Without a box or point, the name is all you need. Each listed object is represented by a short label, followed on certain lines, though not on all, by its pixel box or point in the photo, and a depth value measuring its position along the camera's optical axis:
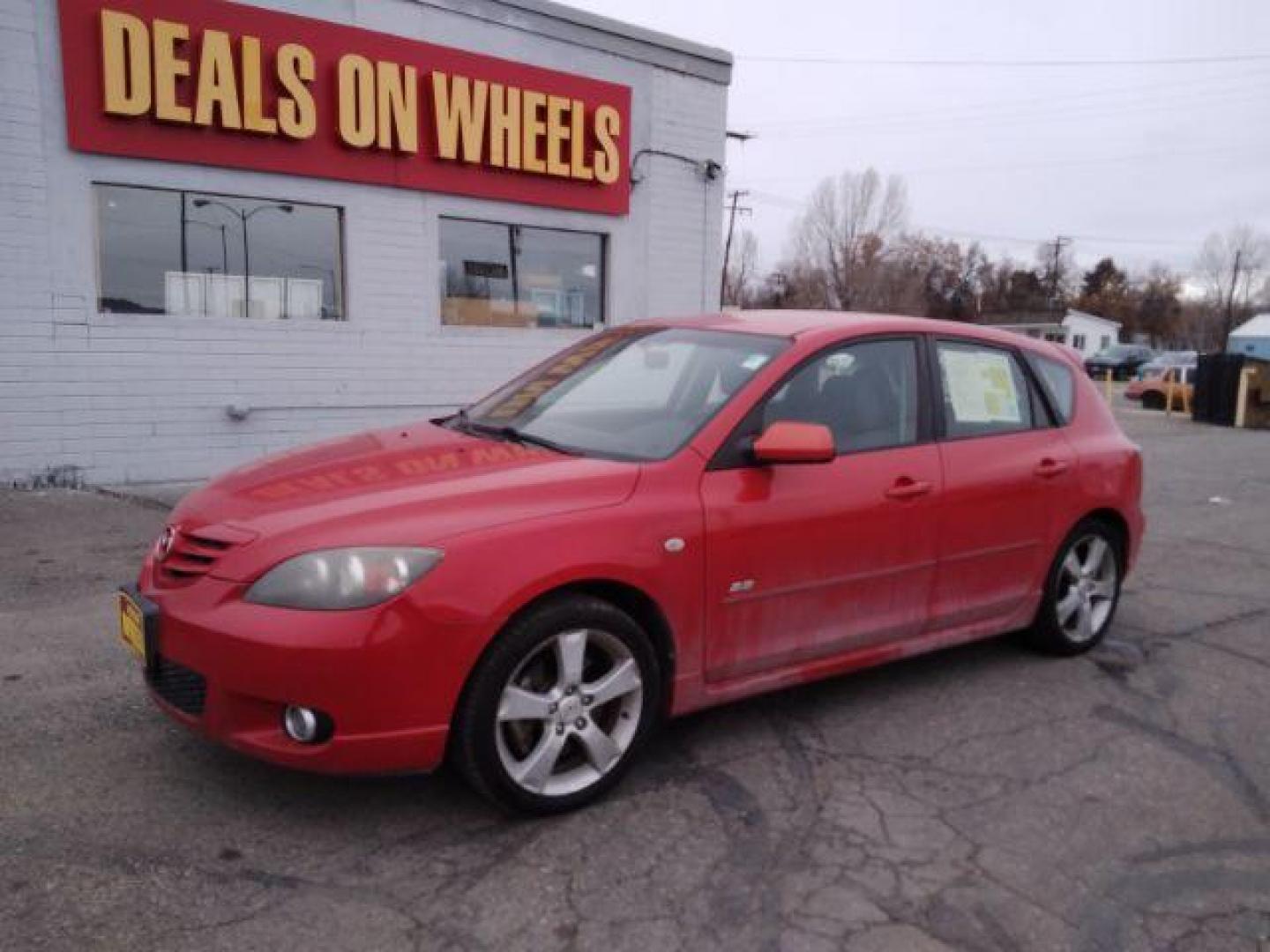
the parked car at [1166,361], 31.18
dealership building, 7.91
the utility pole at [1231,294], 79.00
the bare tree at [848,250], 63.75
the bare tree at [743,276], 72.81
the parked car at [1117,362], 44.19
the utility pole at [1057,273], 89.01
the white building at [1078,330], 74.51
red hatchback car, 2.70
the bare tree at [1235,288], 88.62
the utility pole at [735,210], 56.91
